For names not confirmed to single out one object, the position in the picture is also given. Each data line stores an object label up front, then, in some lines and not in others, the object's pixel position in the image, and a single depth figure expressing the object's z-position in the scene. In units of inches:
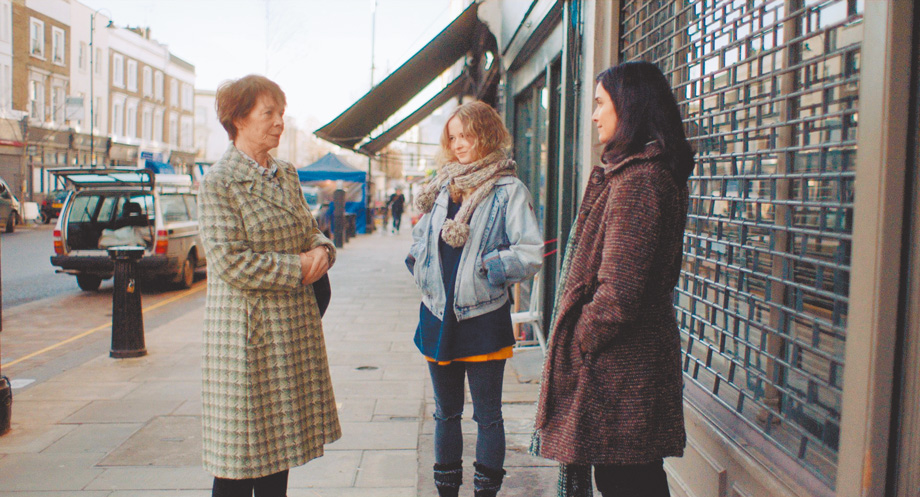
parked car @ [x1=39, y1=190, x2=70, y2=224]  1157.7
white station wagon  442.0
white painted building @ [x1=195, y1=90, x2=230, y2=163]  2876.5
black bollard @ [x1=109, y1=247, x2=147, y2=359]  266.5
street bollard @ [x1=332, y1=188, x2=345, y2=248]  846.9
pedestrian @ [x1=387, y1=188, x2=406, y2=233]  1184.2
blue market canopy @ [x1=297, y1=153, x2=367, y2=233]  982.4
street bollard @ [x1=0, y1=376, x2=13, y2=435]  173.9
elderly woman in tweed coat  100.5
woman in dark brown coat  79.4
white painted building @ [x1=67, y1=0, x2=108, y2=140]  1195.4
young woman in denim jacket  118.3
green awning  362.6
